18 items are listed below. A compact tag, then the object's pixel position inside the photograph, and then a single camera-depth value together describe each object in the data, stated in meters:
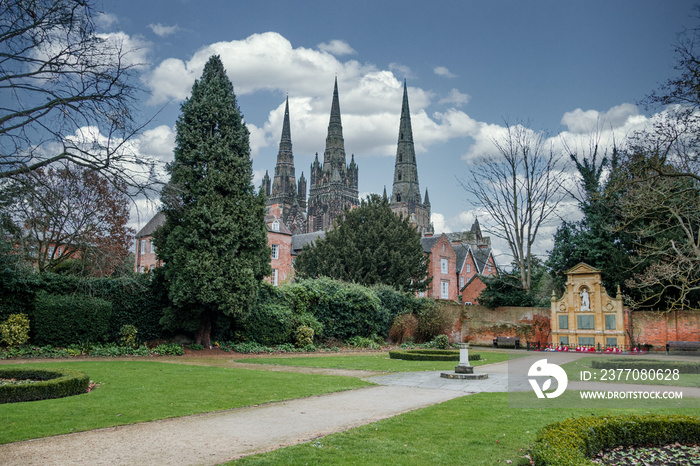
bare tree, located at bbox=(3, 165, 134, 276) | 10.41
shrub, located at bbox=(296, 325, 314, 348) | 24.17
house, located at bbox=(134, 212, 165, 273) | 52.69
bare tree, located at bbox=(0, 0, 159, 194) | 7.87
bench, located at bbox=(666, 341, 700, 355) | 23.30
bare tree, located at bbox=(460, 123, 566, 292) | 30.38
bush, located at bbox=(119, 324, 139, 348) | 20.19
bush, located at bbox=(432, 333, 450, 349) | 26.27
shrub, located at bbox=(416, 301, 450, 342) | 29.25
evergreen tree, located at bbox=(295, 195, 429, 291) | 36.56
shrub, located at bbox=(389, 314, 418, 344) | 28.86
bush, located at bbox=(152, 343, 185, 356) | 19.97
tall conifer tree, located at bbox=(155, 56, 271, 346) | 20.48
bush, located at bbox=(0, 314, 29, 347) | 17.75
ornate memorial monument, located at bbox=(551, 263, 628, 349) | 25.20
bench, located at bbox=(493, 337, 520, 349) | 28.77
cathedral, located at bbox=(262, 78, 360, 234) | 120.12
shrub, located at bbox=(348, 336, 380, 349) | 26.49
